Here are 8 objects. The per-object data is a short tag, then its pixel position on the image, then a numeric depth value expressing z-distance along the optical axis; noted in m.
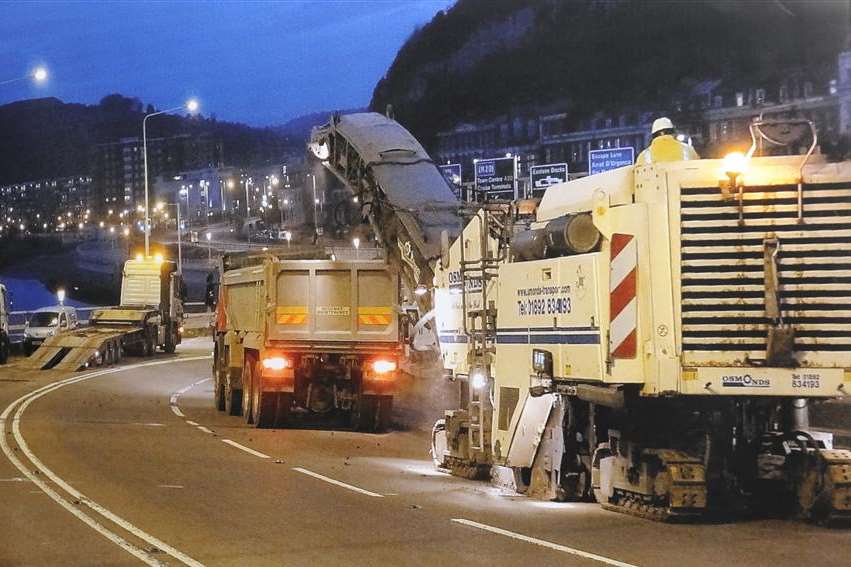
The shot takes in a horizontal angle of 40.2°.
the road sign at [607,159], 51.12
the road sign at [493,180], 58.59
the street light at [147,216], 52.03
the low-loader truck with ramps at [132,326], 35.91
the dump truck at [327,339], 20.19
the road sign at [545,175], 55.03
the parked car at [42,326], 41.85
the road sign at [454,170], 55.65
